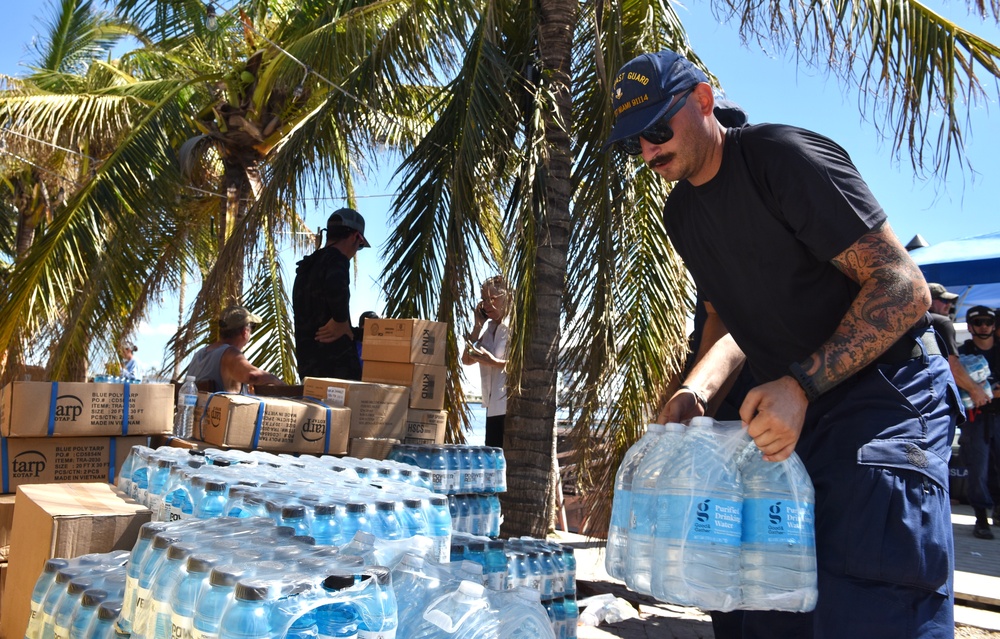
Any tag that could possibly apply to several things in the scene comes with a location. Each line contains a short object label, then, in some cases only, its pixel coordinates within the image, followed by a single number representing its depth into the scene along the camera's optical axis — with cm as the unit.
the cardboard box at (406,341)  564
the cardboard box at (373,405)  525
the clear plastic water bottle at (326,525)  288
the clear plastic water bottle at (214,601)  195
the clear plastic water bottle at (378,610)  200
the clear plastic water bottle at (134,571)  230
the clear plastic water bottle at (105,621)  246
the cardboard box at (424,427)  566
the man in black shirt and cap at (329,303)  645
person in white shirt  756
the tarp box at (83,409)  453
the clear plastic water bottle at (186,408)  555
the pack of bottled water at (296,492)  293
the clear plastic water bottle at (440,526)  314
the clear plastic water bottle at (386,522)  296
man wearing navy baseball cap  217
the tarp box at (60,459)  459
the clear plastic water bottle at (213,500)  315
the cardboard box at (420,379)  565
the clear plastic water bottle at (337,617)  195
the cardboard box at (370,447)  523
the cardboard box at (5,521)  432
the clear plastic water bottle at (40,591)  289
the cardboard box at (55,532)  323
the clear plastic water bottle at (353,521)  294
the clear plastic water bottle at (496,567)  354
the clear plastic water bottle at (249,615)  187
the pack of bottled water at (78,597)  252
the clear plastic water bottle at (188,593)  204
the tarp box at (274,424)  460
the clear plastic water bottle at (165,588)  212
